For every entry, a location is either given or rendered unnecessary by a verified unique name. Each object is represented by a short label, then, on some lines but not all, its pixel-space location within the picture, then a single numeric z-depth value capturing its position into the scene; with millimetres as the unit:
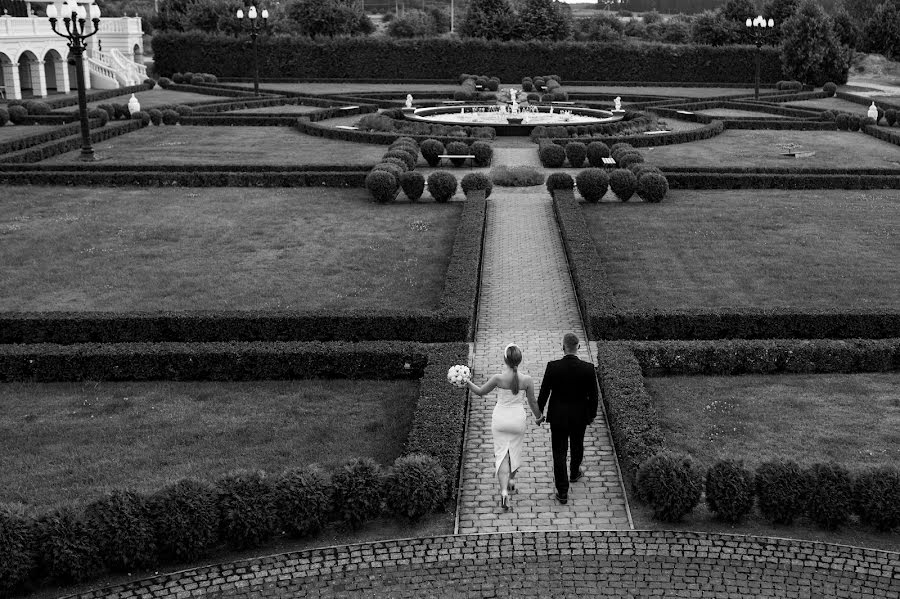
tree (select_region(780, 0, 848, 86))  53781
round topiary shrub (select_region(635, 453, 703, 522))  8898
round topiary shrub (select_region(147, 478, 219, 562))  8367
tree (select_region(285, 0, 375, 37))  66375
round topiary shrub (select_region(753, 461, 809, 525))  8844
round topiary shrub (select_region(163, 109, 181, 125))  39812
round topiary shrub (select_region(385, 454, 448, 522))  8969
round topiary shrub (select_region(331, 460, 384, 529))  8891
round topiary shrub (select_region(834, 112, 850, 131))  38906
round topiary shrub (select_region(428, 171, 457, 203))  23141
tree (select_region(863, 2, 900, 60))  58438
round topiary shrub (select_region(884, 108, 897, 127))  39812
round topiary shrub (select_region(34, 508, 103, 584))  8062
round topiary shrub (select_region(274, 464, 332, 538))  8703
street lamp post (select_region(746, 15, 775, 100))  43781
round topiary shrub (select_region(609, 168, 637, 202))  23328
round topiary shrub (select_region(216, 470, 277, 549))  8555
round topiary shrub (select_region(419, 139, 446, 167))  28609
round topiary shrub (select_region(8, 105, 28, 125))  38344
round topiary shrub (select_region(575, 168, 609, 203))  23000
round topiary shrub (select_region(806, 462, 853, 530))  8805
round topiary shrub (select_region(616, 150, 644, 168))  26578
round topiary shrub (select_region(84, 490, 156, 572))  8195
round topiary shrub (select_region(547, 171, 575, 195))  23438
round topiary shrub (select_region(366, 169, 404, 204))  23125
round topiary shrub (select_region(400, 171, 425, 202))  23406
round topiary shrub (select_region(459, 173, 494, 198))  23281
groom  9094
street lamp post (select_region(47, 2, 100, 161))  28422
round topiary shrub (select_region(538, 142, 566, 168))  28828
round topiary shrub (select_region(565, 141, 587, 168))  28730
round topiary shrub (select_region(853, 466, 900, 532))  8766
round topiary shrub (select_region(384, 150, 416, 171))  26891
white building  46312
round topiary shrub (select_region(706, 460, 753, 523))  8891
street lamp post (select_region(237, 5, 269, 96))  43562
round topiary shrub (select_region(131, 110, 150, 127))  39031
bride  8992
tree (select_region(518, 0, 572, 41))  64125
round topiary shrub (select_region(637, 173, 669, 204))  23375
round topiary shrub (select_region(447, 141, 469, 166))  29453
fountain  37312
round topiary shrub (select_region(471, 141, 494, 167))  29125
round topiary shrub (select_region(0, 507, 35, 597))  7930
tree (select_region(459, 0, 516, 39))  64062
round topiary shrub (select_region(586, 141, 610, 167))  28438
